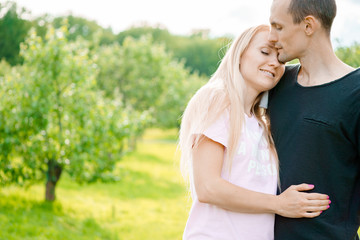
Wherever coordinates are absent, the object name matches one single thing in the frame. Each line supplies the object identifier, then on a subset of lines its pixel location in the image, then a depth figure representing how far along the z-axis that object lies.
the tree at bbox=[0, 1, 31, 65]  11.27
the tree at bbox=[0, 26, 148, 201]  8.74
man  2.37
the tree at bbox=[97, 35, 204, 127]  20.78
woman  2.48
